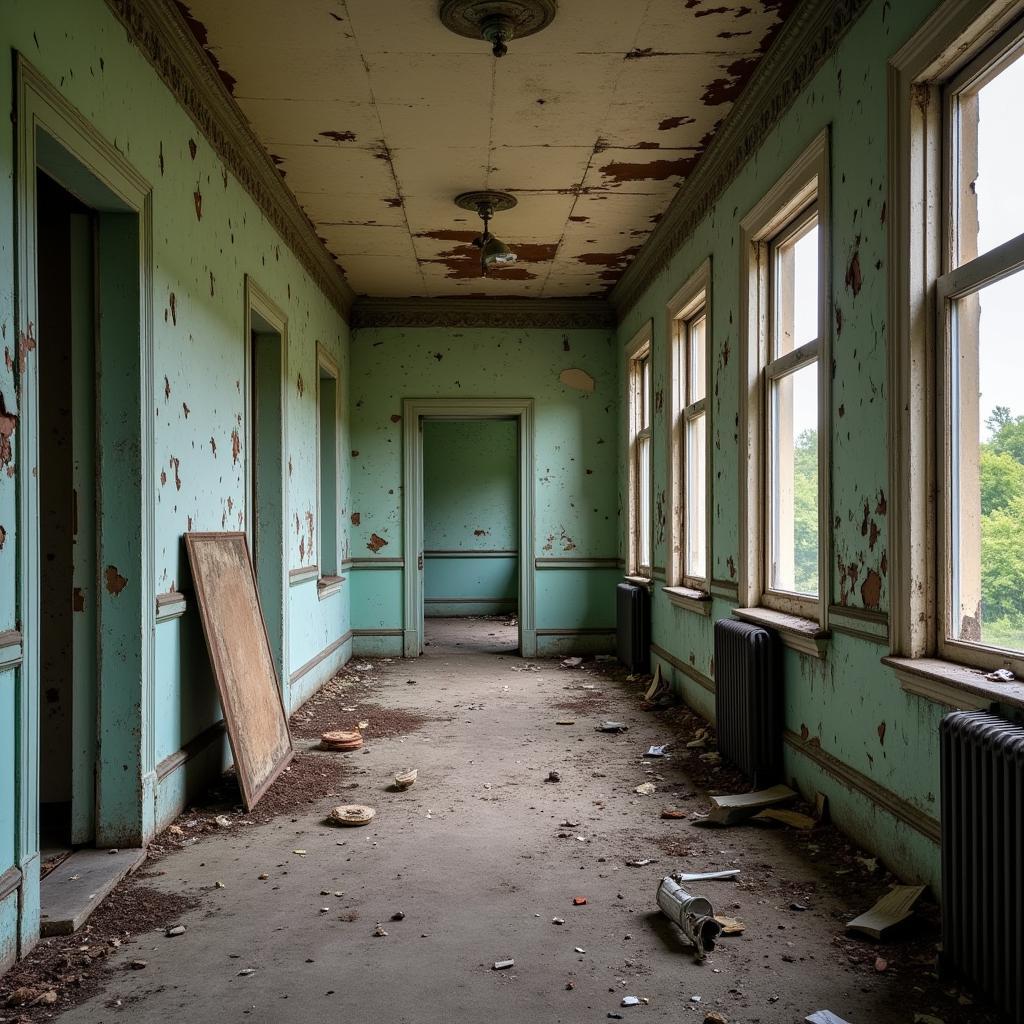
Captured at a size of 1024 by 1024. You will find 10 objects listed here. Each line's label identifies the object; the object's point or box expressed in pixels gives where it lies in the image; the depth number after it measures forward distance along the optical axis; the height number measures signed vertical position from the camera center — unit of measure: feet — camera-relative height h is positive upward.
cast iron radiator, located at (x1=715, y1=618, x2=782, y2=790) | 13.08 -2.90
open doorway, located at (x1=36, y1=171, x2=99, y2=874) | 10.56 -0.11
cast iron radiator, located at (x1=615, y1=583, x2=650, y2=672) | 23.04 -3.04
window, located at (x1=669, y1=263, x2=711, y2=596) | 19.13 +1.53
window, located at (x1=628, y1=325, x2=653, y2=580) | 24.76 +1.45
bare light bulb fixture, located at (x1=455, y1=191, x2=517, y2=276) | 18.51 +6.41
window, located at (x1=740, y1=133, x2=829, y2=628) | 11.75 +1.71
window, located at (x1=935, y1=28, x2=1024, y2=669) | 8.10 +1.39
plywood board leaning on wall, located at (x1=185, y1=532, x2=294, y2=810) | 12.76 -2.29
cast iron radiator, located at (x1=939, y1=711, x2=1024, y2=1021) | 6.55 -2.67
